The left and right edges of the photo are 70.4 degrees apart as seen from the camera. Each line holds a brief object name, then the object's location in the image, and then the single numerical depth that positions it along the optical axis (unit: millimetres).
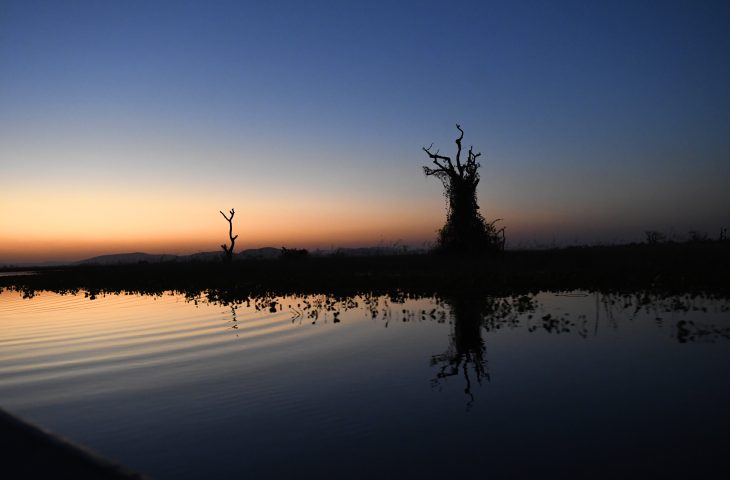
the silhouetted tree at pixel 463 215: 35938
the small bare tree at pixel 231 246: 53906
